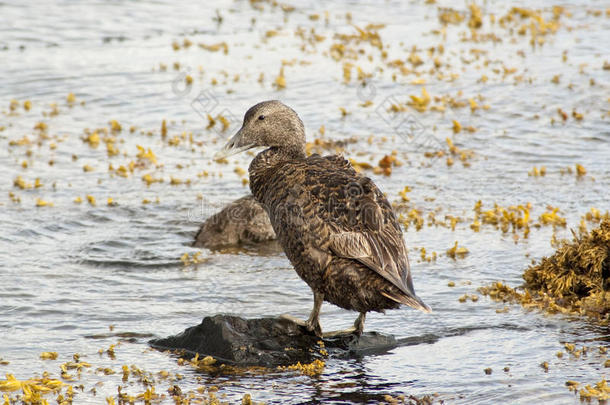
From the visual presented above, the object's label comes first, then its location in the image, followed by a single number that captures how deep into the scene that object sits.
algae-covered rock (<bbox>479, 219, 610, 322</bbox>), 12.10
